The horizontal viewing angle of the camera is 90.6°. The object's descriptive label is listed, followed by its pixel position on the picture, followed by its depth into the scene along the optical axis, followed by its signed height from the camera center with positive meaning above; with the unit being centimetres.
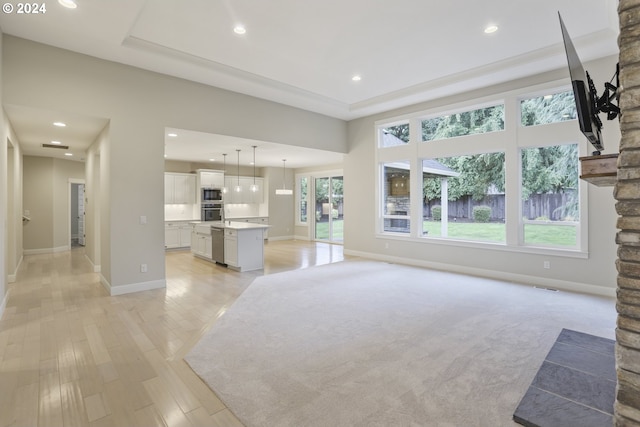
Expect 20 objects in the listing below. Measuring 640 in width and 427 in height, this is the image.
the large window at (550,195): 485 +25
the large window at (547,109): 484 +162
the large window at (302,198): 1132 +50
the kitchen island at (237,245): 625 -68
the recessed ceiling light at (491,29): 384 +224
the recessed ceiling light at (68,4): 308 +208
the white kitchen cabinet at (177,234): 888 -62
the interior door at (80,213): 1050 +0
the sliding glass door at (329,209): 1046 +9
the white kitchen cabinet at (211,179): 946 +103
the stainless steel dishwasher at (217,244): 676 -69
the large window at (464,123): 562 +167
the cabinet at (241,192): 1034 +68
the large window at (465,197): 567 +27
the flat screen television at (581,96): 196 +72
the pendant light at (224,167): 892 +149
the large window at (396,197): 693 +33
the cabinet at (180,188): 912 +71
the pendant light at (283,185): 902 +96
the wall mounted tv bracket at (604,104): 219 +77
